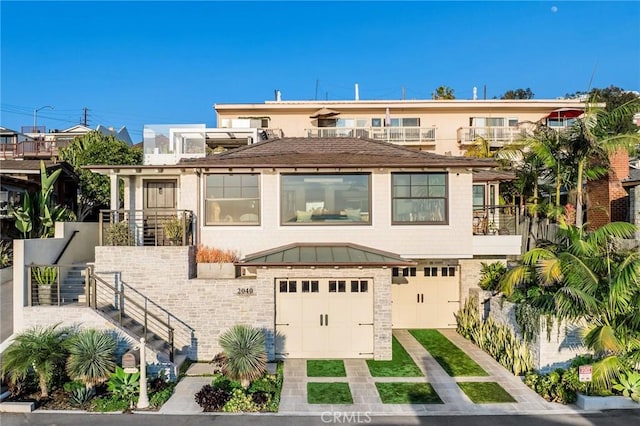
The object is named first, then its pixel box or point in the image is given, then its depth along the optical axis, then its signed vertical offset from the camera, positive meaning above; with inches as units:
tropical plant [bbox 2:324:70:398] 347.9 -128.7
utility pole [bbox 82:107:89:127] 2220.7 +549.5
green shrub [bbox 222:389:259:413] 338.6 -165.7
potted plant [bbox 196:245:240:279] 483.5 -62.8
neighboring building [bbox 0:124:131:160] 1095.5 +231.2
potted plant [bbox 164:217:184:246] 495.2 -22.7
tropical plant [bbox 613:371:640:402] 346.3 -153.4
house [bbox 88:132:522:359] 461.1 -35.6
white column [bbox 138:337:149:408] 343.6 -149.0
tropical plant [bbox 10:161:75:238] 542.3 -1.3
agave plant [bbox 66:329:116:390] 357.7 -133.8
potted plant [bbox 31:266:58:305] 434.6 -75.0
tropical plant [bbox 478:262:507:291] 560.1 -89.9
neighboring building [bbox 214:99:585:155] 1057.6 +266.3
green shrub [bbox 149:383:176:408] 345.4 -165.5
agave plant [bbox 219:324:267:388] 373.4 -137.4
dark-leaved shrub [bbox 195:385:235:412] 338.3 -161.2
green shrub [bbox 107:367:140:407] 351.3 -157.0
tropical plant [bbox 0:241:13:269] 495.8 -53.9
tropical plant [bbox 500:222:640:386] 350.0 -73.9
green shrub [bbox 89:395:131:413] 338.6 -165.8
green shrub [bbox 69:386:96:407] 344.2 -161.8
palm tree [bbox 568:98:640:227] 511.2 +99.9
